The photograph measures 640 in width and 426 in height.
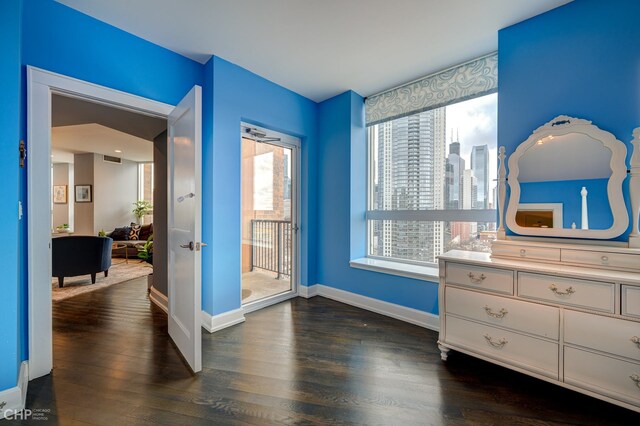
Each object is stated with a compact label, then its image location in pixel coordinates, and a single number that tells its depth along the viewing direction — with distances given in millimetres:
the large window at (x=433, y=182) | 2490
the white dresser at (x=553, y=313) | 1399
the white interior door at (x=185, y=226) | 1849
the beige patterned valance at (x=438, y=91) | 2391
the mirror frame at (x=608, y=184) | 1645
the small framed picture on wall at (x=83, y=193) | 6715
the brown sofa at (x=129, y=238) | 5918
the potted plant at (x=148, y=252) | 3862
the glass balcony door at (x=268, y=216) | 3098
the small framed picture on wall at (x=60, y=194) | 7570
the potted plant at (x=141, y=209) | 7355
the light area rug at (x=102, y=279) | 3604
